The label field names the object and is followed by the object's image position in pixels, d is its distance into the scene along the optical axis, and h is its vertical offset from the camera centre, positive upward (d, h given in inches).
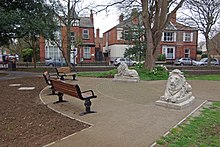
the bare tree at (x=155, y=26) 609.6 +108.2
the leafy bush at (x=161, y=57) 1498.5 +24.4
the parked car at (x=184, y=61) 1458.8 -0.9
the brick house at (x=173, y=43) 1635.1 +150.3
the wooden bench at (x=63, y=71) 516.6 -27.0
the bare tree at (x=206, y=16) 990.5 +239.3
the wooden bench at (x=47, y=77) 335.0 -28.3
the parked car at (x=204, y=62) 1483.0 -8.0
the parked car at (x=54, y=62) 1188.8 -8.3
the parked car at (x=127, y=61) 1265.4 -1.7
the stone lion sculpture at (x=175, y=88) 251.1 -33.4
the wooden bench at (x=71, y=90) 219.2 -34.3
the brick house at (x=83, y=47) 1408.7 +98.0
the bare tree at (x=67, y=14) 737.0 +179.8
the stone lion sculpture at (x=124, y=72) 479.8 -26.2
